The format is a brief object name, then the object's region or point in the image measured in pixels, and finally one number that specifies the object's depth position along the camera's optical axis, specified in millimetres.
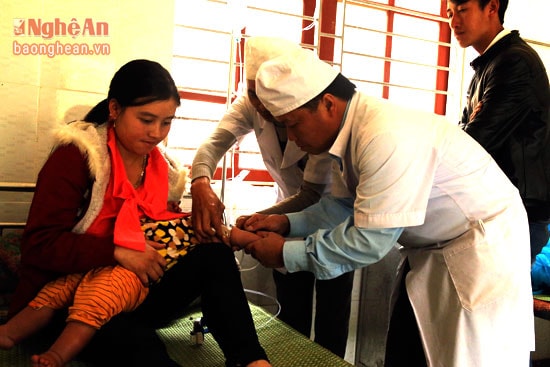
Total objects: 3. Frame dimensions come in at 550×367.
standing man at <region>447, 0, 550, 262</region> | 1535
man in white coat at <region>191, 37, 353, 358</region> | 1533
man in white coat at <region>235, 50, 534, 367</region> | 1105
